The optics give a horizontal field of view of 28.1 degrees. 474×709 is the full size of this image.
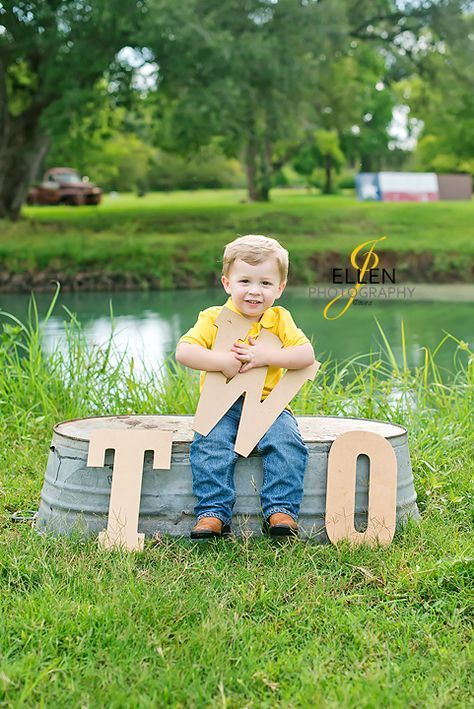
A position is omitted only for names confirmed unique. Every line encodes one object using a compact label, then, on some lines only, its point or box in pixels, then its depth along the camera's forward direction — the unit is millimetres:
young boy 2822
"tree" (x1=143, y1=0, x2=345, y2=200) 14857
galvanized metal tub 2918
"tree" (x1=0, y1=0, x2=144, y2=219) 15680
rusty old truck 29500
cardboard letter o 2883
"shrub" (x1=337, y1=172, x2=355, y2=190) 40969
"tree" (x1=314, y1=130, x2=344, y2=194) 29969
